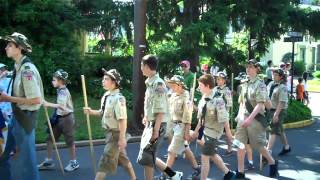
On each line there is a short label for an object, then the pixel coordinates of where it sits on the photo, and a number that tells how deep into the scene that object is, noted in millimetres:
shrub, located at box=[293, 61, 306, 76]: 50375
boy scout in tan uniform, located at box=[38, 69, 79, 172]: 8711
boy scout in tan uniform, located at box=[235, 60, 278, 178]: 8258
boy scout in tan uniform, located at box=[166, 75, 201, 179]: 8094
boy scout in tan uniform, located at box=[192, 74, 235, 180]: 7520
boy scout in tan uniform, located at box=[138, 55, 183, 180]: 6746
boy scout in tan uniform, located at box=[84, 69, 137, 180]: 6719
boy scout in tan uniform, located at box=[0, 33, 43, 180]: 6262
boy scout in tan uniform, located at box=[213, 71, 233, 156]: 10313
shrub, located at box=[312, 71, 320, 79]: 46597
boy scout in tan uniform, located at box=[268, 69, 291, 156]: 10078
